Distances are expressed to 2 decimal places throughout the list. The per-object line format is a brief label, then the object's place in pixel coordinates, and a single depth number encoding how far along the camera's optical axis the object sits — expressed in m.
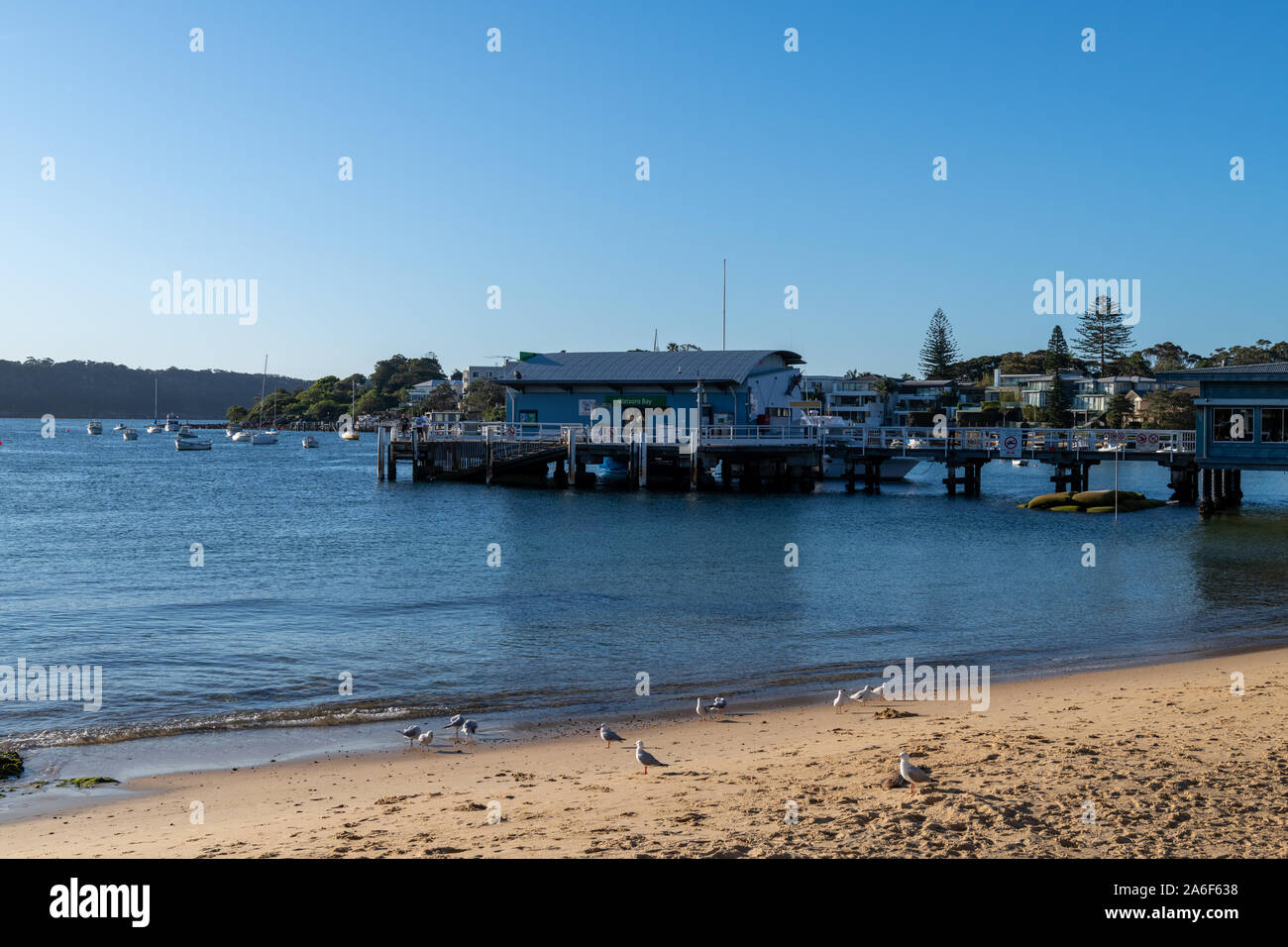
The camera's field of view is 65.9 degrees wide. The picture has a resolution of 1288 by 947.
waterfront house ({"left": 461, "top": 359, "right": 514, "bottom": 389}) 181.31
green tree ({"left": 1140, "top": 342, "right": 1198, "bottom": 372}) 166.25
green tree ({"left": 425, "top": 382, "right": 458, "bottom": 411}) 186.00
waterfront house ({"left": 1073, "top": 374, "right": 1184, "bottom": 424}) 121.75
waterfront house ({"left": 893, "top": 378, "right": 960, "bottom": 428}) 141.25
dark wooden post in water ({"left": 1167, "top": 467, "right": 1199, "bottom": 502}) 52.53
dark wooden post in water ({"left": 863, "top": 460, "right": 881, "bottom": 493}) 60.09
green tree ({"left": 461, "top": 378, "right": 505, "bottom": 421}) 150.96
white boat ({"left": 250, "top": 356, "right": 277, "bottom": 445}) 144.52
